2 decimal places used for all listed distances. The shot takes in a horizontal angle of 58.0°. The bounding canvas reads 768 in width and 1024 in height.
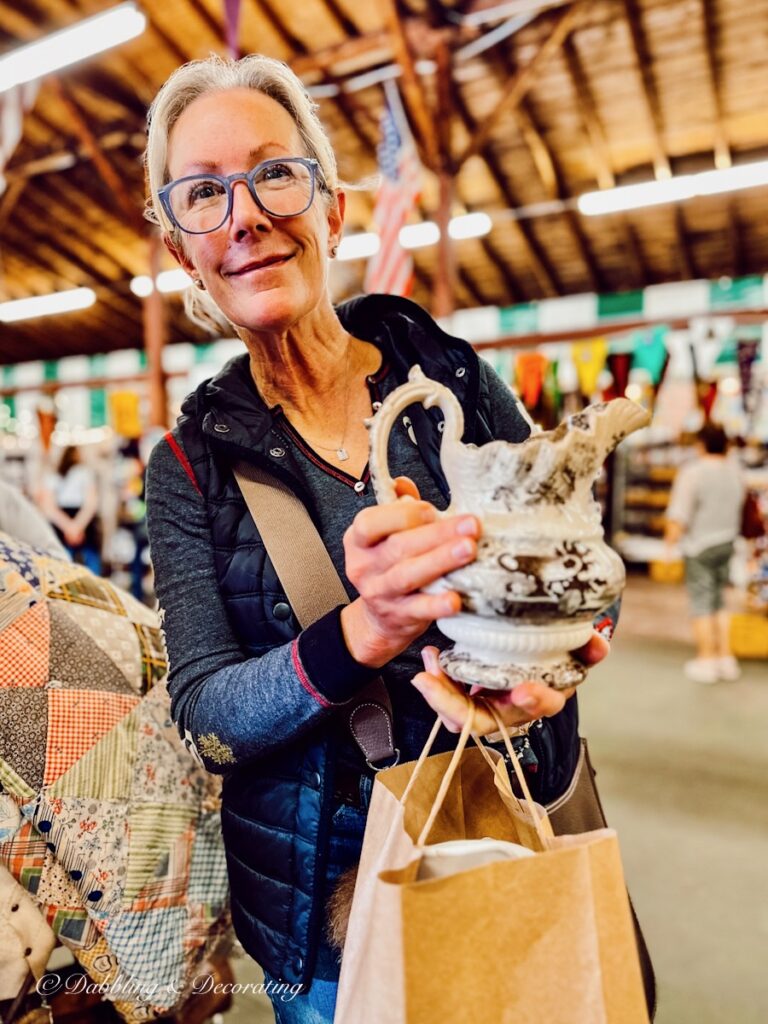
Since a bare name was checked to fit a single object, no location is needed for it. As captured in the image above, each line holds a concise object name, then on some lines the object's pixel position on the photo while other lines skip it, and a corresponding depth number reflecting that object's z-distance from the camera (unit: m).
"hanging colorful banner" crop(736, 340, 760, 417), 5.53
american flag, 4.87
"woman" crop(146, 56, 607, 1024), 0.89
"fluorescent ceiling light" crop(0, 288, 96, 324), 12.43
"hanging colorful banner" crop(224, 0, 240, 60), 3.63
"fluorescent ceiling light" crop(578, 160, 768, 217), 6.95
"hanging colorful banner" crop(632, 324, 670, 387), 5.26
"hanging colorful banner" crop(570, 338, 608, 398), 5.45
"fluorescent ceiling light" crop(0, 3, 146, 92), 4.52
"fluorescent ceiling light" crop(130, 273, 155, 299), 11.22
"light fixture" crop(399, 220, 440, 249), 9.41
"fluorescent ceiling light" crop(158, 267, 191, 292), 10.26
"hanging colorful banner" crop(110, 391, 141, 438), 7.02
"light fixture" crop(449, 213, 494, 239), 9.12
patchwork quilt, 1.03
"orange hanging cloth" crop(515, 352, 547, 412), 5.73
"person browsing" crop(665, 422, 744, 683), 4.98
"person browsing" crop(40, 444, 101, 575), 5.37
